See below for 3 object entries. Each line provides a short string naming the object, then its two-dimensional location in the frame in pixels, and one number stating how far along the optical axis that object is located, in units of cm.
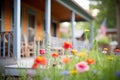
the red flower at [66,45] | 284
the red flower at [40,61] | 218
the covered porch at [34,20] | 538
